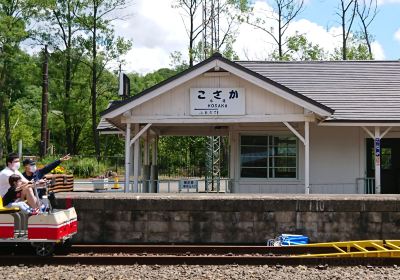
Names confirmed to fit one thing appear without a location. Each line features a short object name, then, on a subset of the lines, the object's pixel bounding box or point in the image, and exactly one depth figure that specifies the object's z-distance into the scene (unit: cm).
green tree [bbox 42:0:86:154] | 4475
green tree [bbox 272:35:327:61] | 4217
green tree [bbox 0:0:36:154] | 4066
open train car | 847
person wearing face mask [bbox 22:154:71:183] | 921
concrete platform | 1089
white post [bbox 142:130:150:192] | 1803
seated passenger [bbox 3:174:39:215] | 861
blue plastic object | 1018
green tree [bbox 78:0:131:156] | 4472
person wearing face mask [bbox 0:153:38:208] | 878
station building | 1483
